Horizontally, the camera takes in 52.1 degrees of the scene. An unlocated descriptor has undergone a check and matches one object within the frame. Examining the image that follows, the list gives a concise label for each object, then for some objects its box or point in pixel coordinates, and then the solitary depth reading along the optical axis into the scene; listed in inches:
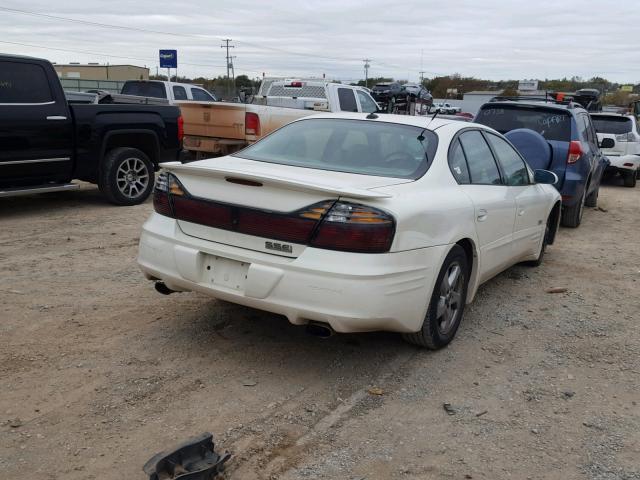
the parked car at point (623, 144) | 562.3
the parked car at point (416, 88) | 1231.5
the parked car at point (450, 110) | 1421.0
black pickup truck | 305.3
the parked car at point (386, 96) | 861.7
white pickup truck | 442.0
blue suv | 339.3
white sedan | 142.0
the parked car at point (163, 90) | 642.2
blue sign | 1049.5
